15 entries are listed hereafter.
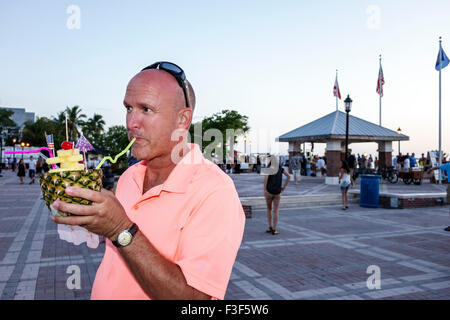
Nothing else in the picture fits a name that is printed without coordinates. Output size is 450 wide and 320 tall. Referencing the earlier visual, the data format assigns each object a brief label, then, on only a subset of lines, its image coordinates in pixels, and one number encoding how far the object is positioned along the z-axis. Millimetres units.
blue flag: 21969
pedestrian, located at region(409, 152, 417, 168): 24042
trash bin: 13719
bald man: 1139
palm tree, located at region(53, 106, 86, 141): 55769
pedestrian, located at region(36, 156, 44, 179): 21469
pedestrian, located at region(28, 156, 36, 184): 27112
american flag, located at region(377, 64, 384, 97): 27289
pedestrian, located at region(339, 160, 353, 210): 12416
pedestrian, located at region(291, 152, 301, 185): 22053
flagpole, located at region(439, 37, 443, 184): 21950
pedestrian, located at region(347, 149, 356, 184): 20969
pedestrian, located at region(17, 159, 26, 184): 24297
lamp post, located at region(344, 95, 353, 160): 17594
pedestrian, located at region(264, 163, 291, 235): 8523
